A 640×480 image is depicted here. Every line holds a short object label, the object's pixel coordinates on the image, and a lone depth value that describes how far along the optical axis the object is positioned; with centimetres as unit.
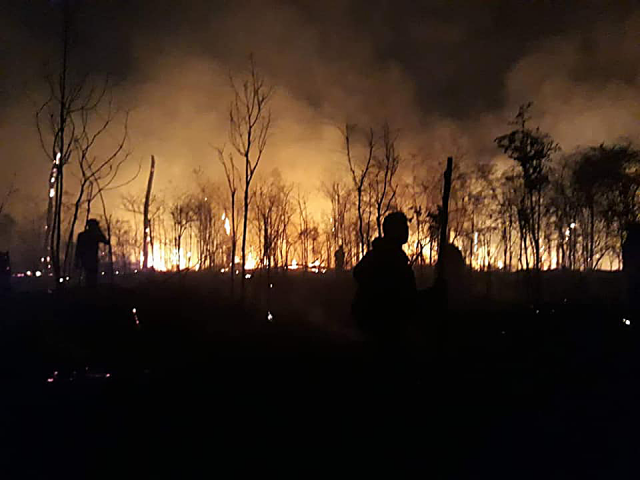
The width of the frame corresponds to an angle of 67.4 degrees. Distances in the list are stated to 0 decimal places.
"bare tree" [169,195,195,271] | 3412
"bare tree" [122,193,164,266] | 3462
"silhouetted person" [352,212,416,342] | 502
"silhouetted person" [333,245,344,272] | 2914
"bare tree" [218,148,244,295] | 1556
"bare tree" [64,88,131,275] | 1188
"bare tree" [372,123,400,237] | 1745
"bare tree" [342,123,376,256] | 1694
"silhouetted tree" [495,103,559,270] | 1853
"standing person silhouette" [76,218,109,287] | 1348
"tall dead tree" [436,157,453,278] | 676
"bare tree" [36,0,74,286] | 1059
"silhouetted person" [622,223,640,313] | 1362
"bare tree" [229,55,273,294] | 1401
